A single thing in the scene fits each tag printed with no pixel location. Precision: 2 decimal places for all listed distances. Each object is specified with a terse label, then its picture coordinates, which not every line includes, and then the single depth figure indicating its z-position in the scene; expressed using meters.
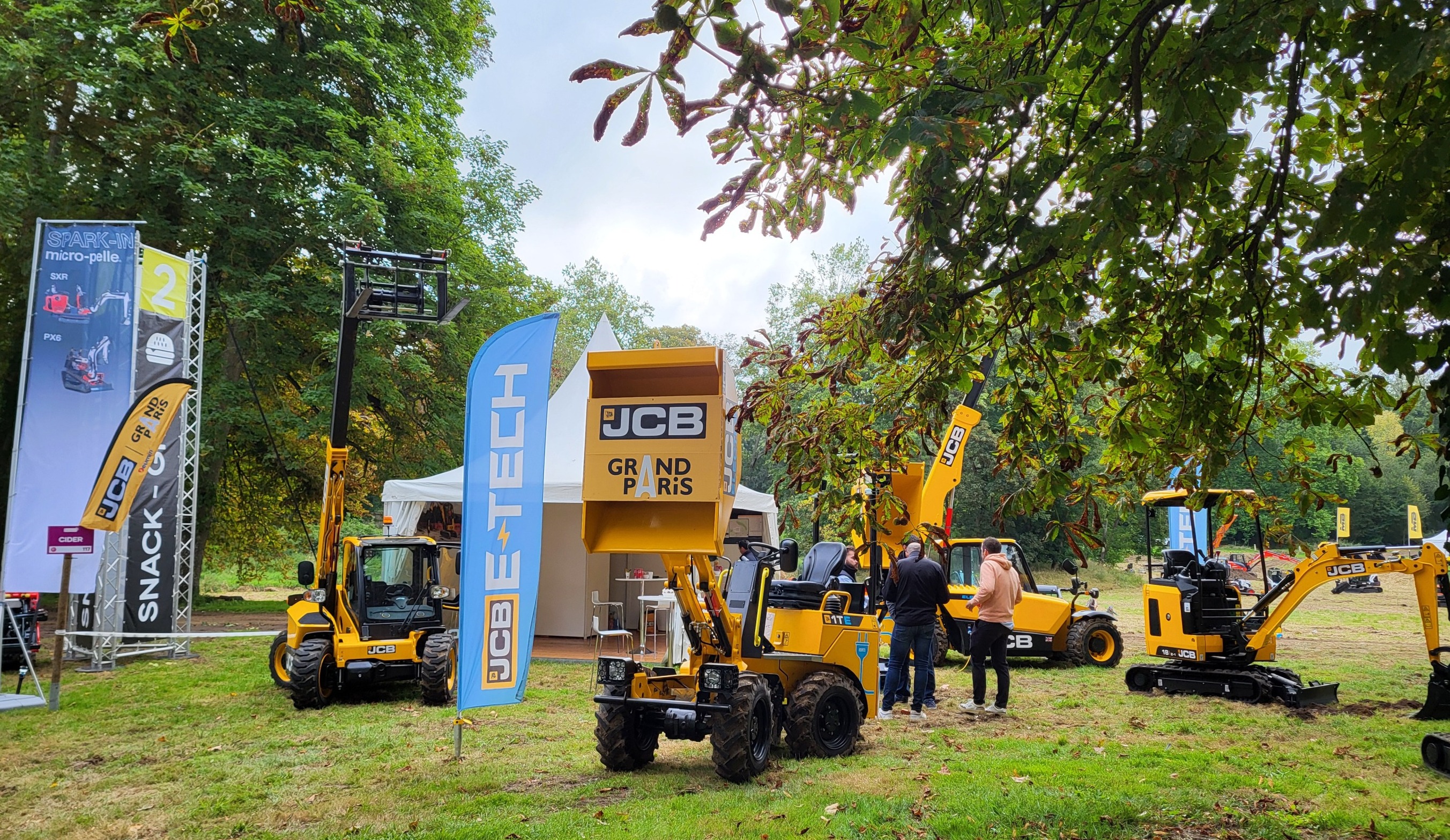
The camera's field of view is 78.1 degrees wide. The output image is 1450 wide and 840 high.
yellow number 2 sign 11.77
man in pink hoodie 8.76
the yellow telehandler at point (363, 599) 9.38
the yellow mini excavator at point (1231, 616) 8.78
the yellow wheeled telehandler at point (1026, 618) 10.87
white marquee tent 12.78
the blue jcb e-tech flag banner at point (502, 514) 6.53
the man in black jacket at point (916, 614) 8.35
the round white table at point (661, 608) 12.21
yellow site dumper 5.76
